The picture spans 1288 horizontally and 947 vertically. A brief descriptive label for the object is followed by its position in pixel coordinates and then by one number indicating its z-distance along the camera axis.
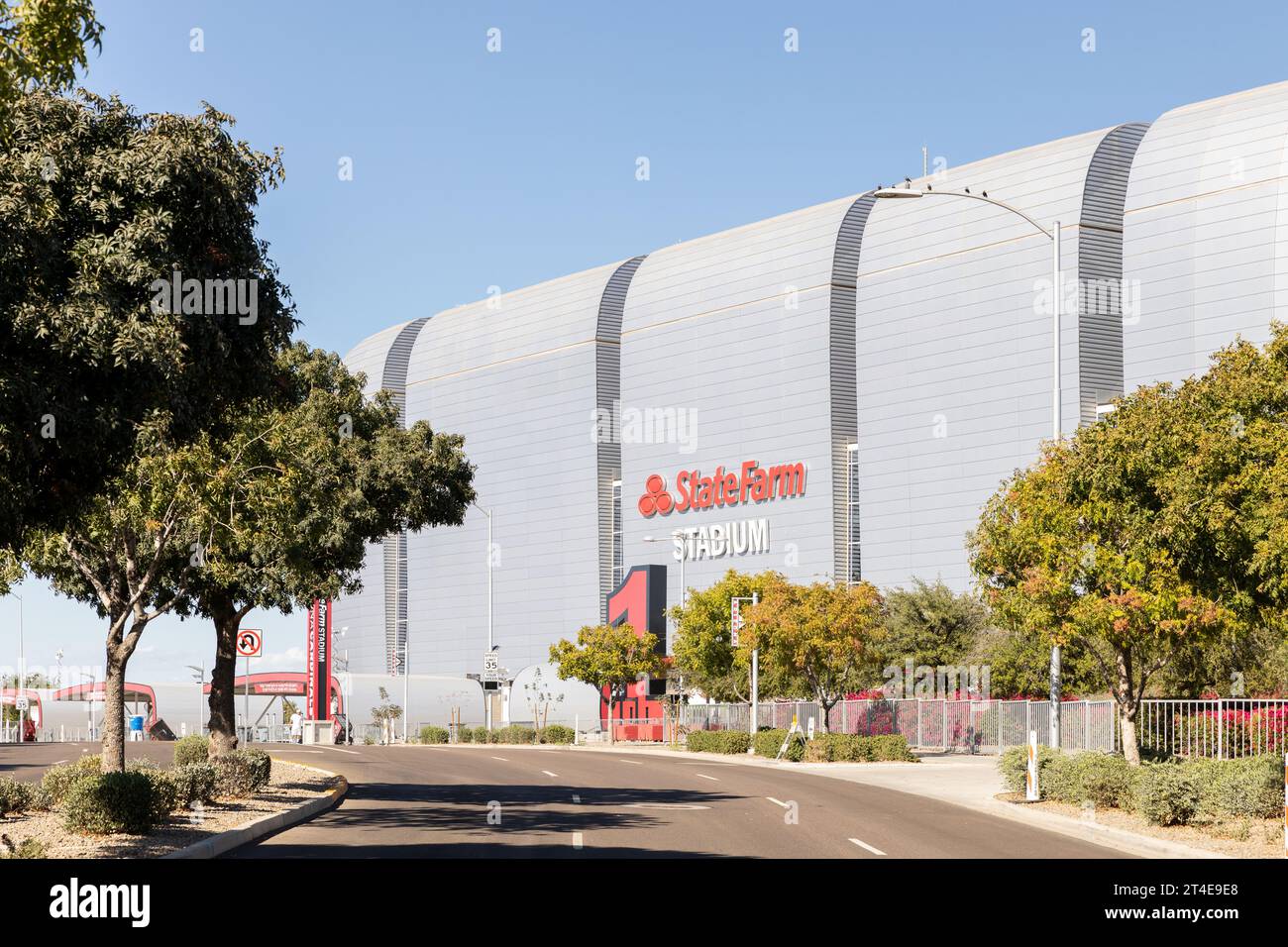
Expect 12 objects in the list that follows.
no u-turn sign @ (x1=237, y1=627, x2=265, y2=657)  44.81
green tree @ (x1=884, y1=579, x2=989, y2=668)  66.25
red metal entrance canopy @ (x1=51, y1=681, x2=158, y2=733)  87.76
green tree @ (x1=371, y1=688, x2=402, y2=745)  87.12
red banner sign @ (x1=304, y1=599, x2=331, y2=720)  86.88
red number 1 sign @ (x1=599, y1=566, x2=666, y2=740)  88.12
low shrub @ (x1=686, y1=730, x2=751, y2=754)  52.19
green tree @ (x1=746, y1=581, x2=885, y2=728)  49.78
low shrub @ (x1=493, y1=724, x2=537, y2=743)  68.62
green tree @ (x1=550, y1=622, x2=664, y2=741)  71.31
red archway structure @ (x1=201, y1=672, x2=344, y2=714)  94.06
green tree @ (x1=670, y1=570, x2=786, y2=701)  63.56
